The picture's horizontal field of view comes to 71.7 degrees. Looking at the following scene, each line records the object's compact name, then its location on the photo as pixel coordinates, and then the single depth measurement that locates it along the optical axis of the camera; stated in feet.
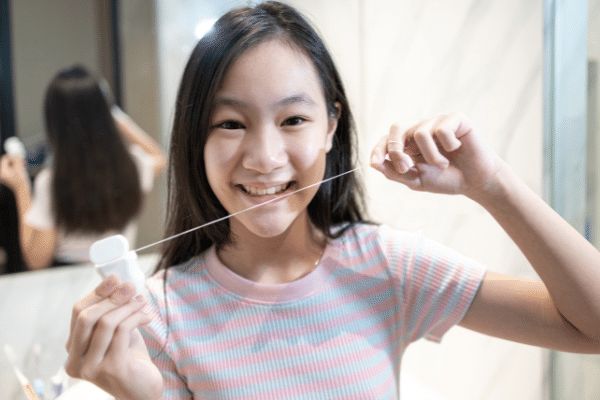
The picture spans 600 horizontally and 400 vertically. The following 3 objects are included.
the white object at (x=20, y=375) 2.15
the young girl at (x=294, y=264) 1.44
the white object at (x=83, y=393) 2.02
